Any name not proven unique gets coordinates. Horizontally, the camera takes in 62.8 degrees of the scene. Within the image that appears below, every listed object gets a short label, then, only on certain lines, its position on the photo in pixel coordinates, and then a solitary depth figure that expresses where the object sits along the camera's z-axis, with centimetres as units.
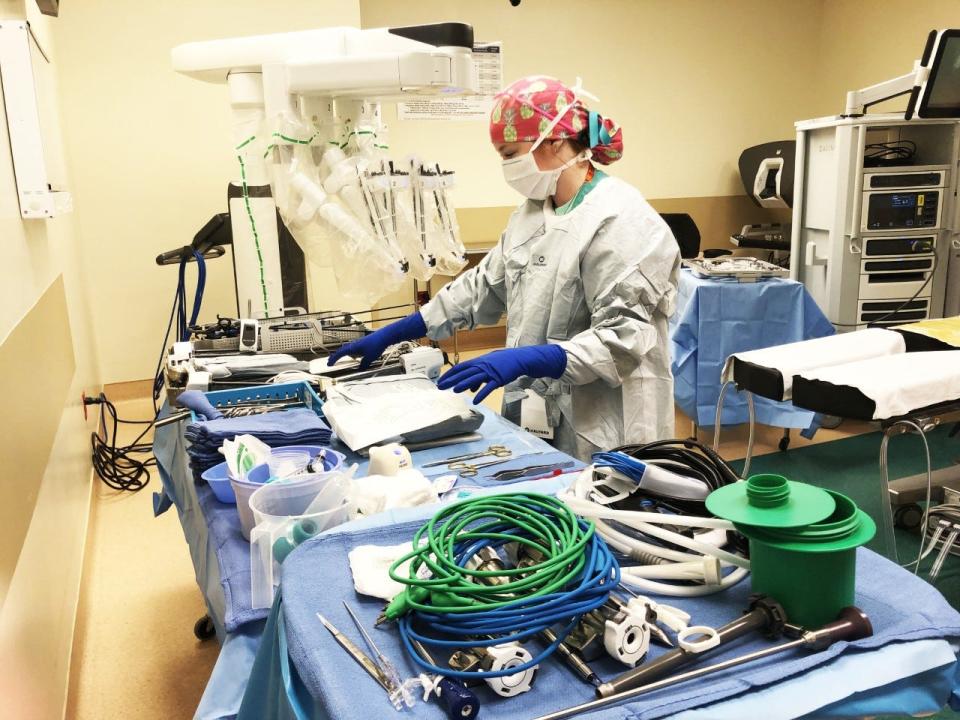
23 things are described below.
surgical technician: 180
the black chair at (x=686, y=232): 519
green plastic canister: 83
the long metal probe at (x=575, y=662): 81
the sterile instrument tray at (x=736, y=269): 362
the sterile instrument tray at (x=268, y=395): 187
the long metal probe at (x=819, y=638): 80
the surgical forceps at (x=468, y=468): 154
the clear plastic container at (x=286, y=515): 113
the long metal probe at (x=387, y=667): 81
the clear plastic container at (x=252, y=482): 125
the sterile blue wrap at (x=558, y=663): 78
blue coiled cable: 82
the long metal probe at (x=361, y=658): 81
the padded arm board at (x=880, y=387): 205
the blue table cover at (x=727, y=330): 355
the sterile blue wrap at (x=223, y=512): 118
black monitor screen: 335
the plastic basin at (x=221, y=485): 141
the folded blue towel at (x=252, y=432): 151
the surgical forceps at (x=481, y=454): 160
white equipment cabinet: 379
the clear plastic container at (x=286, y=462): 136
